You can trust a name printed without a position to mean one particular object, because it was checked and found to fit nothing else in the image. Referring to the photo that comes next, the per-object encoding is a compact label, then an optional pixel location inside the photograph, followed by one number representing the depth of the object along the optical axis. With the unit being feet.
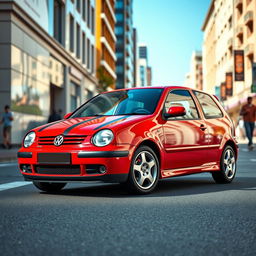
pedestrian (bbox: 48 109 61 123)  72.83
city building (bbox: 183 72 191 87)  610.56
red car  20.26
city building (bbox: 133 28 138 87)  445.78
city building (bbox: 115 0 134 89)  322.75
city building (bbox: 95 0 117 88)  166.81
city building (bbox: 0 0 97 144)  69.67
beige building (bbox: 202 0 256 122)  156.46
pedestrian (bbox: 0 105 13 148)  66.49
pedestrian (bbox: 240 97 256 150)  61.00
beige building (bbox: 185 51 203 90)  431.02
